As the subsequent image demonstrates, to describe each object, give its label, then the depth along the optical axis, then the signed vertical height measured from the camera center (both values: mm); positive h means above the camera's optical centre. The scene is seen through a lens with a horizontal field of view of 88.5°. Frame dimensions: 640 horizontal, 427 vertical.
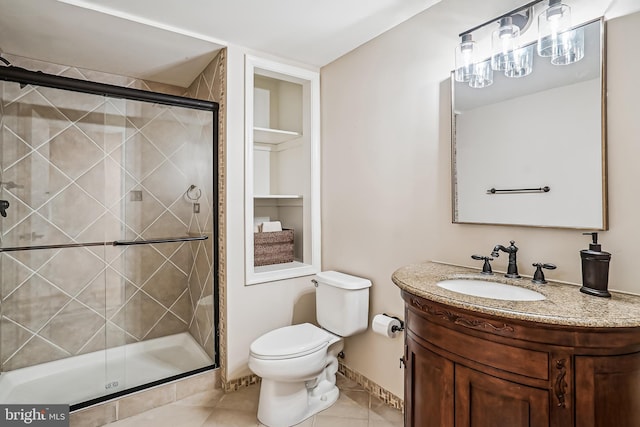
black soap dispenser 1104 -205
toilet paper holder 1927 -689
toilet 1833 -823
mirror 1238 +278
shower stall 2109 -178
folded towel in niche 2637 -126
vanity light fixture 1278 +702
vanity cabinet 907 -488
